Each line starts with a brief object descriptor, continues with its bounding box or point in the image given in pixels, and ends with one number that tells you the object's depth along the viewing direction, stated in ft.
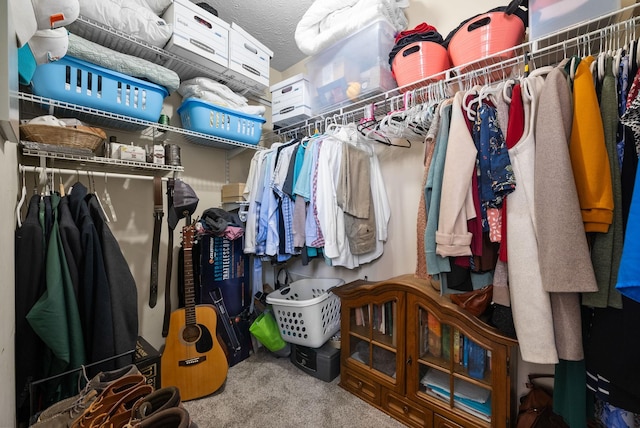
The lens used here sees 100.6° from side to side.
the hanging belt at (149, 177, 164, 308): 5.43
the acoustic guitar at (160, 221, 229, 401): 5.01
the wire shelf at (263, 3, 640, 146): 3.30
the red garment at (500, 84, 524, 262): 2.96
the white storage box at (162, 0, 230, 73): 4.98
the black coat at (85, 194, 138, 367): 4.05
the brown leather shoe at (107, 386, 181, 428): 2.75
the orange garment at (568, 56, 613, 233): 2.48
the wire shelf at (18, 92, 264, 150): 4.16
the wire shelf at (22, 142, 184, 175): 4.04
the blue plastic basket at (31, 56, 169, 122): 4.03
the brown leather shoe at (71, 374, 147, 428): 2.76
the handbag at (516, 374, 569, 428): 3.58
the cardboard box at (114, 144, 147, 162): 4.90
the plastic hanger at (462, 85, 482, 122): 3.38
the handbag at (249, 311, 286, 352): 6.11
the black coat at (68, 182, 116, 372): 3.90
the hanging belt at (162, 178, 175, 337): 5.45
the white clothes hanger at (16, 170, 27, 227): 3.83
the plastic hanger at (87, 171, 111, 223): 5.20
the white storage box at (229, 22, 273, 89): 5.89
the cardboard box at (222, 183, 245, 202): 6.84
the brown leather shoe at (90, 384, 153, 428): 2.71
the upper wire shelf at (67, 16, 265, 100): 4.49
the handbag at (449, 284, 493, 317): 3.65
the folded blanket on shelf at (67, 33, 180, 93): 4.18
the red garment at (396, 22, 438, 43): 4.66
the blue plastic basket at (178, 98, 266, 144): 5.77
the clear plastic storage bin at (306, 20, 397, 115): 5.01
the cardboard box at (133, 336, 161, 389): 4.30
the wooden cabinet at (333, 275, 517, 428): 3.63
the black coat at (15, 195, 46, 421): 3.50
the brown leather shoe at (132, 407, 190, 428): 2.57
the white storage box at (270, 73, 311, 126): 6.33
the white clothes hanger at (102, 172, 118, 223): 4.86
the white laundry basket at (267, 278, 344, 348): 5.41
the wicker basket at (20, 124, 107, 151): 3.90
